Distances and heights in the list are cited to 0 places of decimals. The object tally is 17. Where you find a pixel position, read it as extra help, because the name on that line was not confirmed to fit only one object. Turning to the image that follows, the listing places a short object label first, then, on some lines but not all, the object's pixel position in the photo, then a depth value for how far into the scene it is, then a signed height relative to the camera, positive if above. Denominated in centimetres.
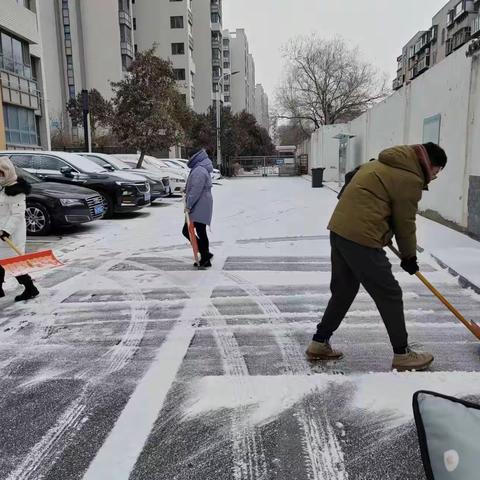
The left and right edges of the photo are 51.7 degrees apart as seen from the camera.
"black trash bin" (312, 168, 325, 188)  2410 -114
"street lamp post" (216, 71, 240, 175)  3690 +124
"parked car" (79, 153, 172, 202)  1417 -49
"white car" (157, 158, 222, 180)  2529 -33
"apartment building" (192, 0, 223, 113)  6969 +1513
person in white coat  531 -56
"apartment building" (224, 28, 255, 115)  9845 +1824
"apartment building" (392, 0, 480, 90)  6756 +1838
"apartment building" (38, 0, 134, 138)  5138 +1185
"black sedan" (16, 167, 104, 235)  934 -95
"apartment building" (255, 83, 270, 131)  15150 +1759
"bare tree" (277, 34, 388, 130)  4541 +633
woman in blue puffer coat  677 -53
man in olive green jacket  315 -45
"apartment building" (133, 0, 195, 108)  5916 +1531
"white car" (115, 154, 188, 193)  1917 -56
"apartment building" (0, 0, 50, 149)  2319 +405
